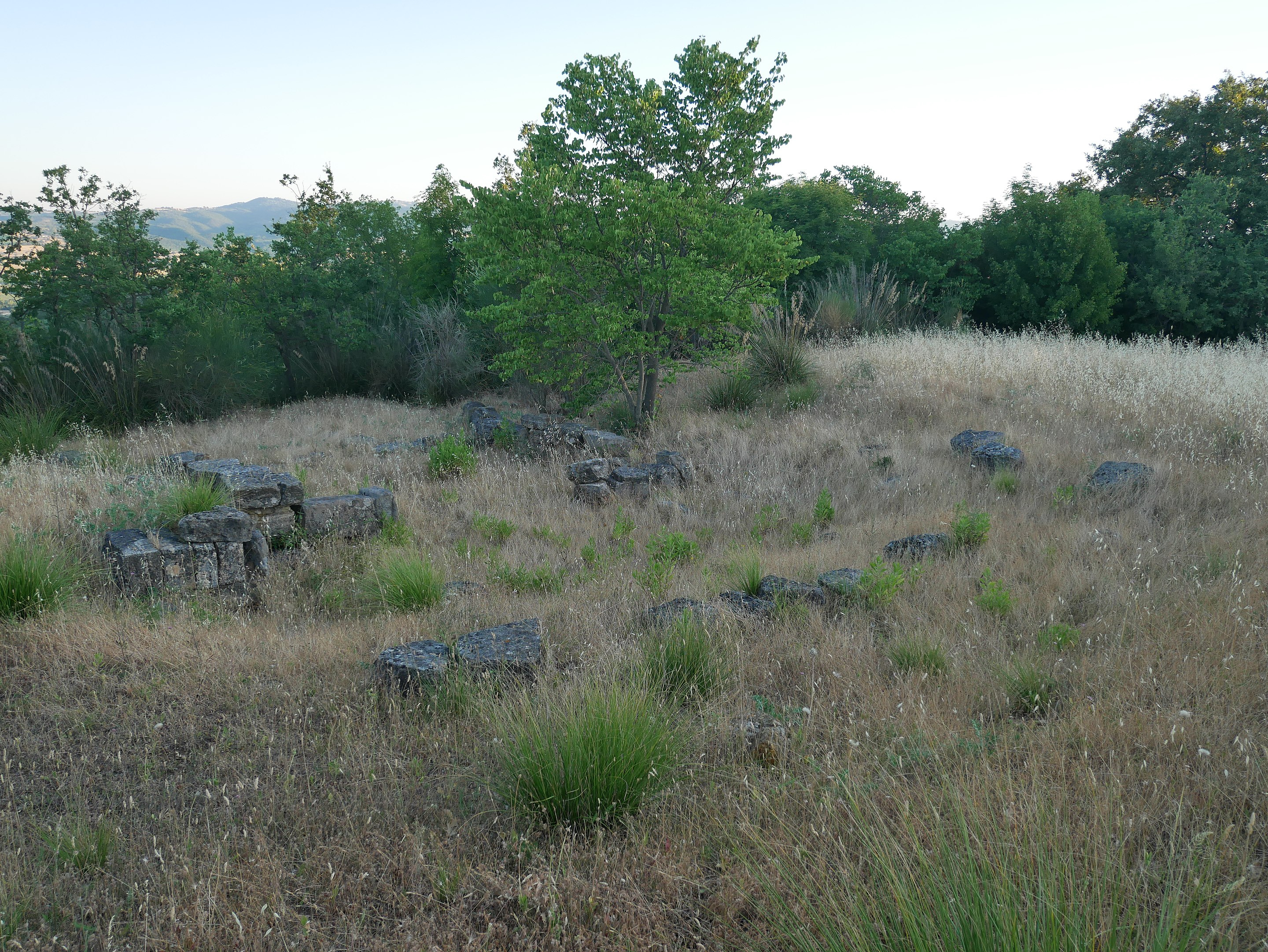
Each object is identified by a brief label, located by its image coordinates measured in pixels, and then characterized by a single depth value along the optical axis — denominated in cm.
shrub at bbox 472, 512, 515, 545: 658
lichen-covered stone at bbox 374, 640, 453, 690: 370
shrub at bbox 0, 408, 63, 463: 907
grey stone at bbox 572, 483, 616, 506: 779
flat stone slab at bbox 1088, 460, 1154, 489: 657
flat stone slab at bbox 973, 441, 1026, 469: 762
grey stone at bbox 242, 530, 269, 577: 575
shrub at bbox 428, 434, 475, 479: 866
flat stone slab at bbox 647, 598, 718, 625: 427
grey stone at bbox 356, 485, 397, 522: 684
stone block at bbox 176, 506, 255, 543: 544
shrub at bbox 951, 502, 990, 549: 555
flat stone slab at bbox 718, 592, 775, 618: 454
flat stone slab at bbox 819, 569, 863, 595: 476
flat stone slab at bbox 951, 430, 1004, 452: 832
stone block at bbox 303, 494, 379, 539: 657
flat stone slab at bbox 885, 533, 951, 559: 554
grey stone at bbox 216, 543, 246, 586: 551
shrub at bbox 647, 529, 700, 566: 569
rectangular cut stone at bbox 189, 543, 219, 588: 531
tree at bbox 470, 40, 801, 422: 956
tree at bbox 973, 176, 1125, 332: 2011
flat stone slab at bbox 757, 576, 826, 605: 473
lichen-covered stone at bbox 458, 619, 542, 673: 381
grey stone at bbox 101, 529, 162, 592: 510
